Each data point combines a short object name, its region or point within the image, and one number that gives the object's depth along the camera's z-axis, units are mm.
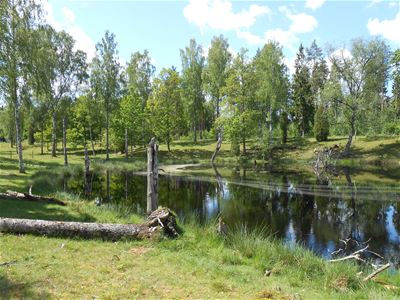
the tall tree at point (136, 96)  49000
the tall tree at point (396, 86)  36056
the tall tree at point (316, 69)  60594
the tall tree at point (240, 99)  46469
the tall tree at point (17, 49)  18422
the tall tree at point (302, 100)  58875
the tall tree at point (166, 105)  52750
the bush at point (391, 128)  51281
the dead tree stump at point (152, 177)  13203
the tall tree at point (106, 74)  45969
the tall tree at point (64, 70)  40438
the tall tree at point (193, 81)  60344
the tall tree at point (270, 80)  48688
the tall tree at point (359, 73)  45000
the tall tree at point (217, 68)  55781
